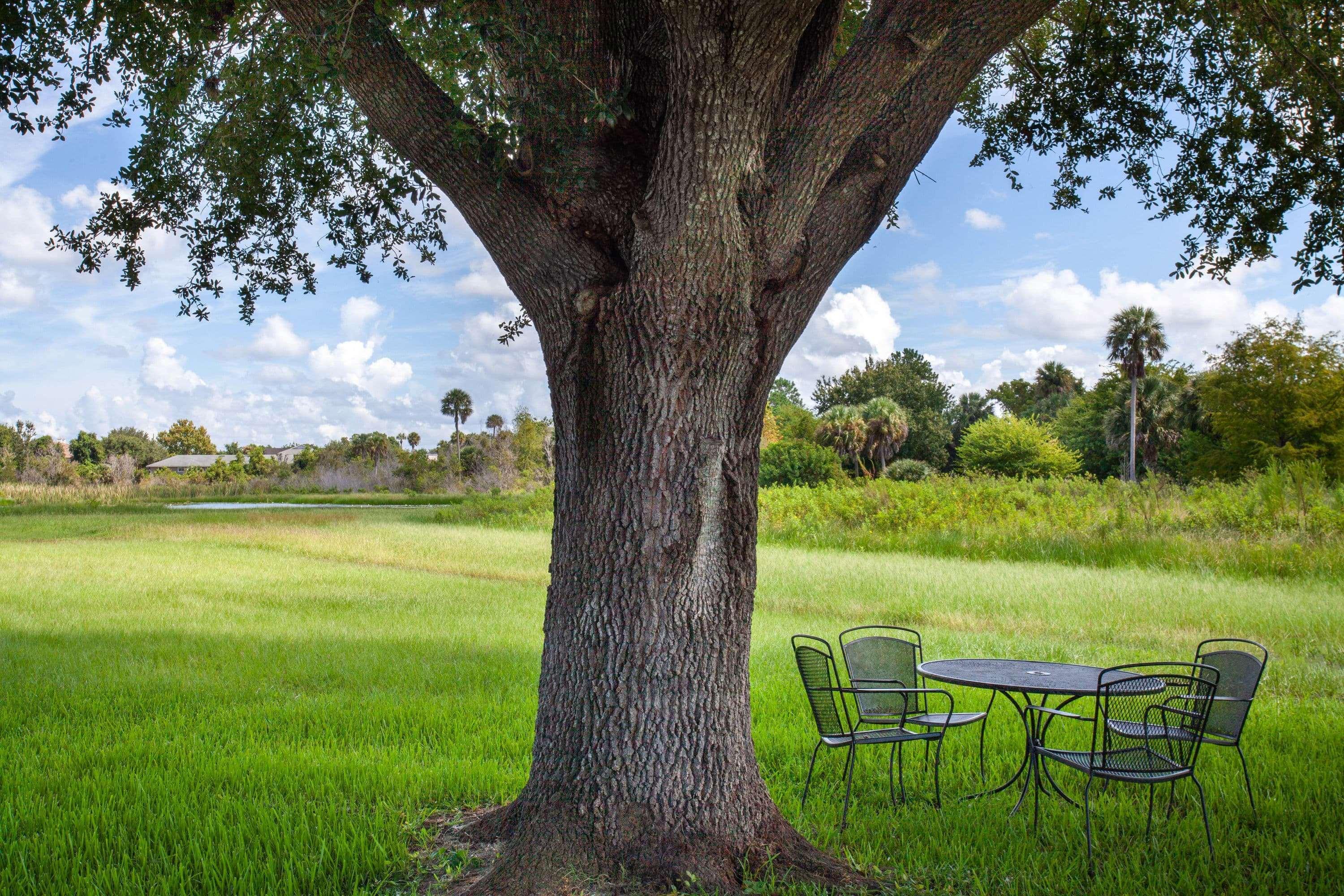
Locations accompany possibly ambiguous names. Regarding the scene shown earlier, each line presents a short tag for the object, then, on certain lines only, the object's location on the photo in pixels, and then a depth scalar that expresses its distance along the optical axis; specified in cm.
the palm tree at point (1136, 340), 4838
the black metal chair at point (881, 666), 606
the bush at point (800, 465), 3762
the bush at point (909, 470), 4351
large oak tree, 433
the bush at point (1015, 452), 4584
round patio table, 519
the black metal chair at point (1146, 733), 478
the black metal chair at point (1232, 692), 524
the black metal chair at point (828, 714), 527
